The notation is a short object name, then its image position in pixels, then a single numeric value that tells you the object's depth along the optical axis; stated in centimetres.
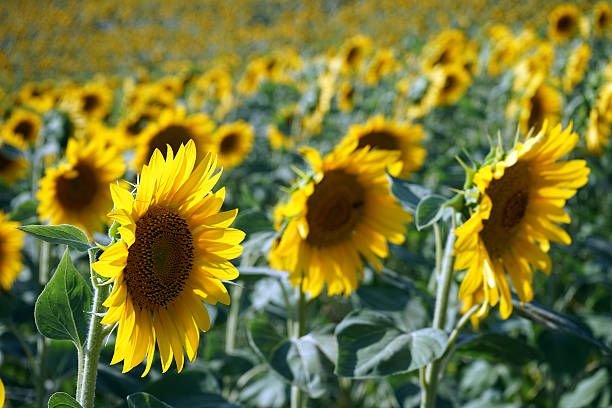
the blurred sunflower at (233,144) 356
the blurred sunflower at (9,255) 222
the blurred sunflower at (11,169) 341
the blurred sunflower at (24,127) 356
